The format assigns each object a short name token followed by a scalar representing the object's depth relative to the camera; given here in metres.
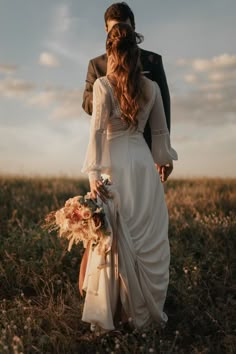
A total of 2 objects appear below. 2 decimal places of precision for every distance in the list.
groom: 5.71
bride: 4.39
